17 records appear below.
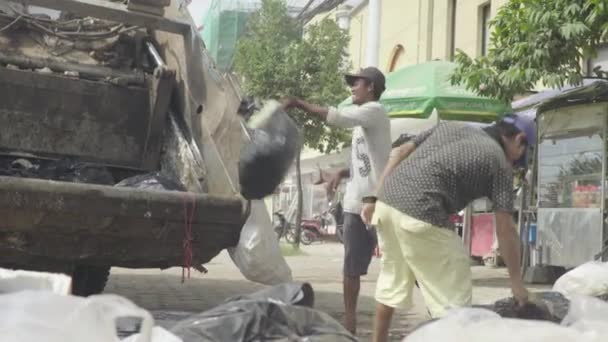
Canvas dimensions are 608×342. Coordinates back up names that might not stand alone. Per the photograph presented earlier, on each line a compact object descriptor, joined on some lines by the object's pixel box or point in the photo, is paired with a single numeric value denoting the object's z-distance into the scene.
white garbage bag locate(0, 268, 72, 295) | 1.93
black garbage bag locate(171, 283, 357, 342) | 1.99
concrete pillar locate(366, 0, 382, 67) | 15.76
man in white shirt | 4.79
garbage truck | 4.10
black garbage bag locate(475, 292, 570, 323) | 2.88
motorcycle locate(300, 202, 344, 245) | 21.12
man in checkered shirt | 3.44
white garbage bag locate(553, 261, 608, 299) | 3.49
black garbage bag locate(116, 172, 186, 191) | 4.54
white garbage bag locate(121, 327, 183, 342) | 1.71
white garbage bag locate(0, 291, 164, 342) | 1.42
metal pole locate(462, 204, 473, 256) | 11.66
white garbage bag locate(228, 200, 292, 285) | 4.29
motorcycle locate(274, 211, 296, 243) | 21.70
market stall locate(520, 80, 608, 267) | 7.88
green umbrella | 8.90
